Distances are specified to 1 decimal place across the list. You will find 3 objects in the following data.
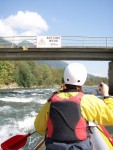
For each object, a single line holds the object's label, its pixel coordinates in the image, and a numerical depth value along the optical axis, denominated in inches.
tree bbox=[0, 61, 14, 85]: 1575.1
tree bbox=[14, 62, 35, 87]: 1753.1
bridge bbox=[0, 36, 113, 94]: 672.1
